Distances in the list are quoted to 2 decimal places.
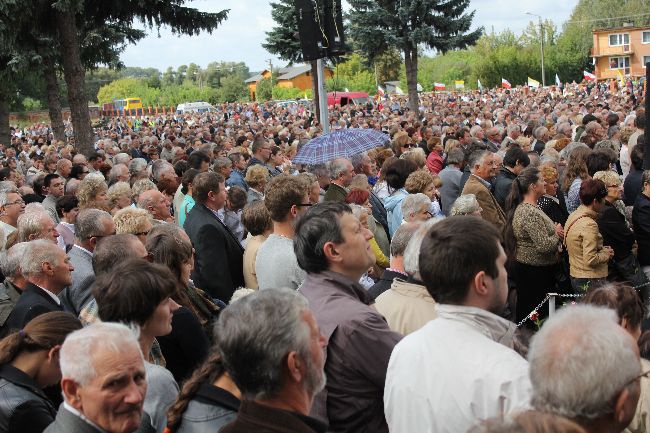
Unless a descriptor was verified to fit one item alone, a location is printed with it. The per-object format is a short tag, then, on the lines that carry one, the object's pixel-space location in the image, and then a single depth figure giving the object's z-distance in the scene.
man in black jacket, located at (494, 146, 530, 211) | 8.32
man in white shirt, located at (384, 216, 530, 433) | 2.45
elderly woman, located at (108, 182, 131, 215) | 7.35
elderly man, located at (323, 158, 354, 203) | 7.56
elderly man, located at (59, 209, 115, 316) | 5.11
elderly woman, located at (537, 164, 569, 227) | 7.26
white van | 72.38
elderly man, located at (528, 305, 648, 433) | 1.97
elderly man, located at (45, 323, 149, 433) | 2.66
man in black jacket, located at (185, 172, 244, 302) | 5.86
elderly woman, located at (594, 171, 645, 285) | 6.76
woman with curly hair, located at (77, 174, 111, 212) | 7.14
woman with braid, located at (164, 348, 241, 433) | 2.66
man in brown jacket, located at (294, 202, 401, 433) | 3.02
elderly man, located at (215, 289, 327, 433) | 2.32
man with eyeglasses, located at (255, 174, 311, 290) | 4.74
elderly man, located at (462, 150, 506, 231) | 7.48
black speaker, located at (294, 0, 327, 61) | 10.55
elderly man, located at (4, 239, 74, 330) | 4.43
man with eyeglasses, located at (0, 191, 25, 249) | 7.54
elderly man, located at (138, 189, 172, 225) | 6.77
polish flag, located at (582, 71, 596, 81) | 41.98
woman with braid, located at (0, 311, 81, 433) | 3.17
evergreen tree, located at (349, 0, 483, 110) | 32.78
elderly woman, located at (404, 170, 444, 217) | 7.07
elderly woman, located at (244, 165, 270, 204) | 8.38
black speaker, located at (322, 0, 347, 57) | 10.59
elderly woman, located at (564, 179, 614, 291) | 6.43
